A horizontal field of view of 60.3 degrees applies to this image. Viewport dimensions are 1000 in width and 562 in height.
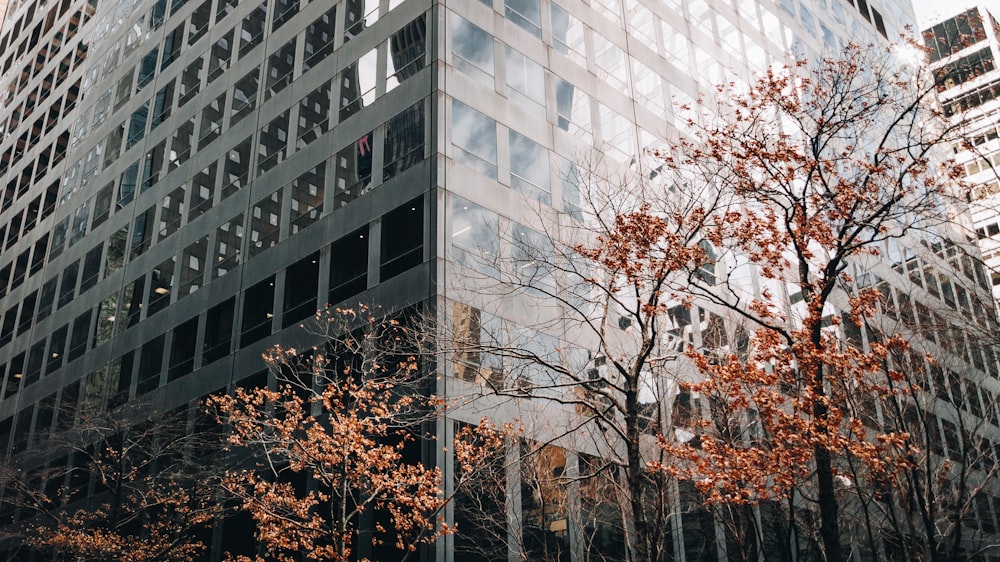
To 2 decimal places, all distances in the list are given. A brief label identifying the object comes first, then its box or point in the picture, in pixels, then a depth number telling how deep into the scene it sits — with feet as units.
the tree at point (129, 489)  104.17
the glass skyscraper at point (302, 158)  103.14
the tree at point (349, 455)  71.72
